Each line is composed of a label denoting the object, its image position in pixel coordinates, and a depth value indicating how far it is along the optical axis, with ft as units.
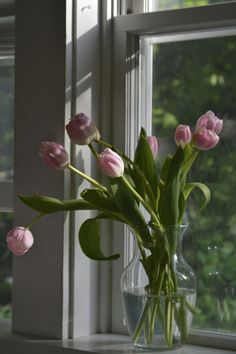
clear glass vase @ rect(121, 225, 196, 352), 6.09
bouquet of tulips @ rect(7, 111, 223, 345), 5.98
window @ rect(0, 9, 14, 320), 7.01
